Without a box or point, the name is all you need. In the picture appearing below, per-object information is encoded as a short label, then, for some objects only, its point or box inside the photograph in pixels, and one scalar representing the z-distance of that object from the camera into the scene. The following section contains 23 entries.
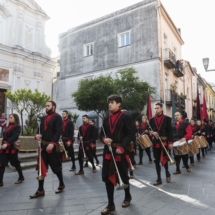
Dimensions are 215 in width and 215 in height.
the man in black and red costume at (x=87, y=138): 7.71
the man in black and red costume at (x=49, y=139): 4.88
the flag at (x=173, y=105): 21.92
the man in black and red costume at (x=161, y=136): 5.95
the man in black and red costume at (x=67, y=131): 7.50
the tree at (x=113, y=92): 17.72
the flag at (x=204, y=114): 13.50
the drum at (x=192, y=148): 7.94
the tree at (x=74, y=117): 22.67
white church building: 21.23
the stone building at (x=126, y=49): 21.00
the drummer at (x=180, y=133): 7.32
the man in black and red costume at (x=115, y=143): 3.93
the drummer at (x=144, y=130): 9.46
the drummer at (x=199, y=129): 10.80
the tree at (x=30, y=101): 11.66
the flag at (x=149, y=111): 14.83
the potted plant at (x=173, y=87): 22.79
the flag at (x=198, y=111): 13.79
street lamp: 12.43
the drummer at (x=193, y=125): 10.51
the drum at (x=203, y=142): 10.44
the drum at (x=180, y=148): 7.03
